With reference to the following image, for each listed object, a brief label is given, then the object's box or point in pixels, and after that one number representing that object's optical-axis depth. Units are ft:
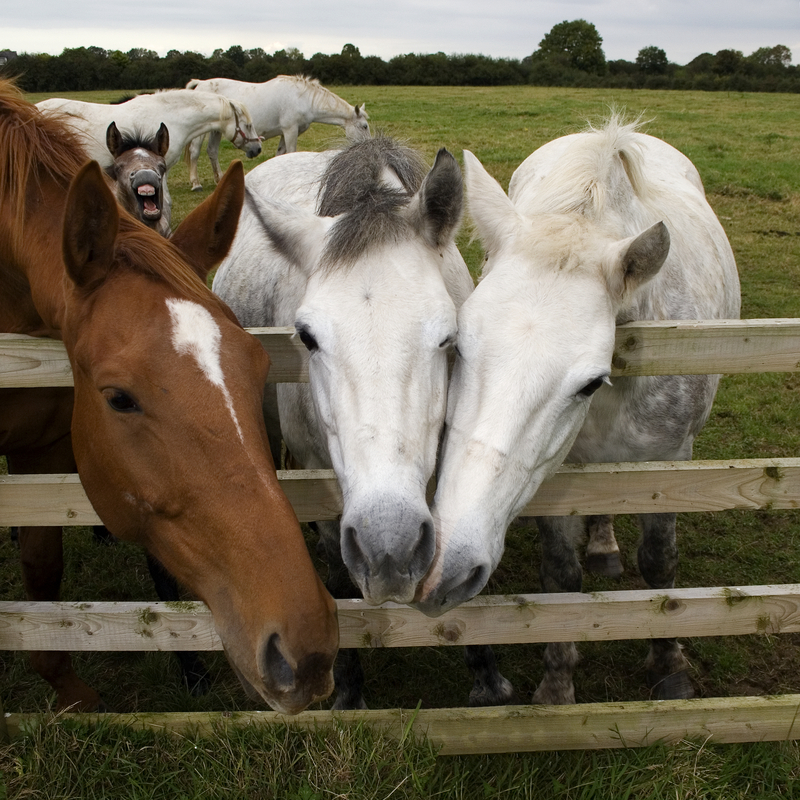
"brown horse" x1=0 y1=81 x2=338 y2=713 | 5.13
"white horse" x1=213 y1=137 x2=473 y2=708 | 5.72
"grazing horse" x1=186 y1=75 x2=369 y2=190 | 53.21
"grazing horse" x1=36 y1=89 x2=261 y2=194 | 40.60
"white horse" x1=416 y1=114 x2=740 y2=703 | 6.20
